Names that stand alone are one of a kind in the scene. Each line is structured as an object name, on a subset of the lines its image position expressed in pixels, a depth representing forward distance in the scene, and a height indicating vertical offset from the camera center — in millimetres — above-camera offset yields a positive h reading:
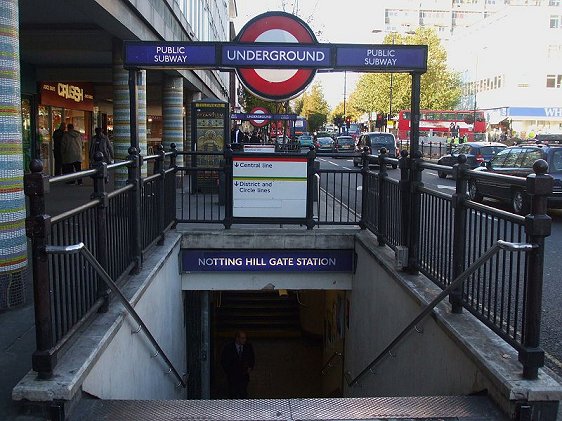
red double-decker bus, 56438 +1584
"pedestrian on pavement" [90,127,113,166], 16094 -120
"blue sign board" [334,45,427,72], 6758 +895
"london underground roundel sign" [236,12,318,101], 6941 +792
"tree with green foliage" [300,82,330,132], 112125 +6344
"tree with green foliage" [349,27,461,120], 68688 +6266
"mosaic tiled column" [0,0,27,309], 5453 -236
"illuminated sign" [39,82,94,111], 20453 +1553
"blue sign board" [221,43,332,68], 6680 +891
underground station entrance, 4152 -1678
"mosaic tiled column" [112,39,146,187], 13395 +660
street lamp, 61469 +10595
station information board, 9070 -652
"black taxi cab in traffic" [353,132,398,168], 32812 -24
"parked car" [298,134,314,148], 49400 -1
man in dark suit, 10773 -3797
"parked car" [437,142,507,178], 22267 -349
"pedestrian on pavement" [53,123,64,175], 17797 -196
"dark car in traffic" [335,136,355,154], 43219 -258
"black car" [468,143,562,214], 13713 -570
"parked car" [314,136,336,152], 46403 -296
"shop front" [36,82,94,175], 19891 +953
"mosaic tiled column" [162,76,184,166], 20375 +904
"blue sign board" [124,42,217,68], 6633 +886
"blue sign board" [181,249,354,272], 9133 -1753
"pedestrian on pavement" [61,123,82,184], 16938 -237
